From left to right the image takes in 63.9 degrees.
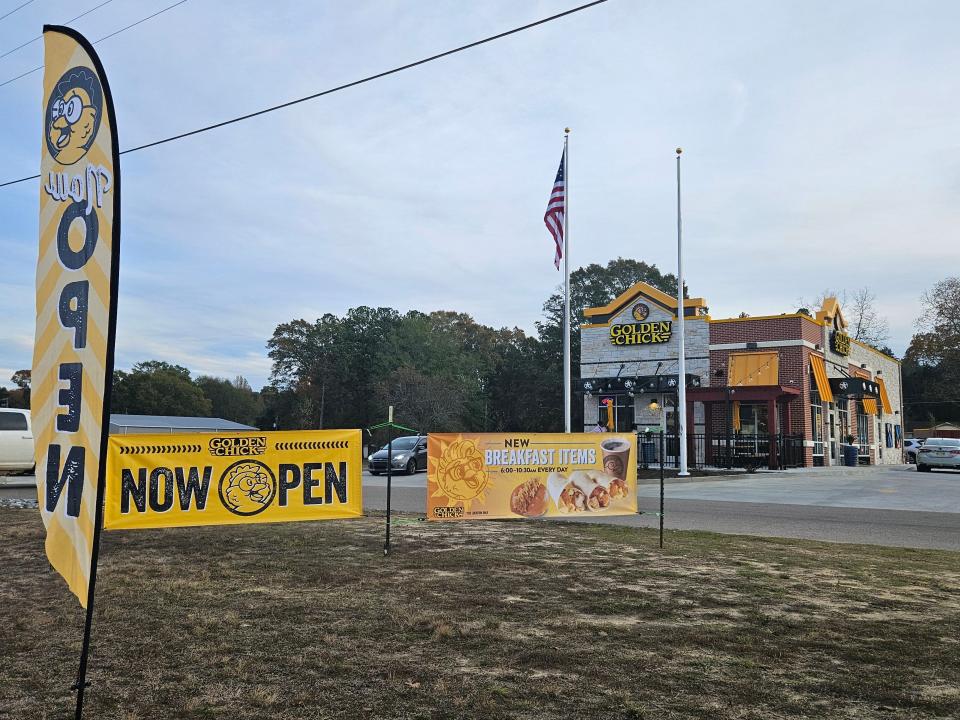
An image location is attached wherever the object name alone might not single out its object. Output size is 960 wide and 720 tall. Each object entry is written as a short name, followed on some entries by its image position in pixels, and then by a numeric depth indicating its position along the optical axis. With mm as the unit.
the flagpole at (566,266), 24500
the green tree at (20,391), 97881
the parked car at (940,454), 33344
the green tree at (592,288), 70188
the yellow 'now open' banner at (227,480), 9508
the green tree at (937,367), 73938
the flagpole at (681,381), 26562
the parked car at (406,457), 29328
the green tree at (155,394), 84562
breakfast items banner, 10523
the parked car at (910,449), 49434
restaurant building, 32344
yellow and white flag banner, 4277
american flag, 24406
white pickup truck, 21391
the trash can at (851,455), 35406
